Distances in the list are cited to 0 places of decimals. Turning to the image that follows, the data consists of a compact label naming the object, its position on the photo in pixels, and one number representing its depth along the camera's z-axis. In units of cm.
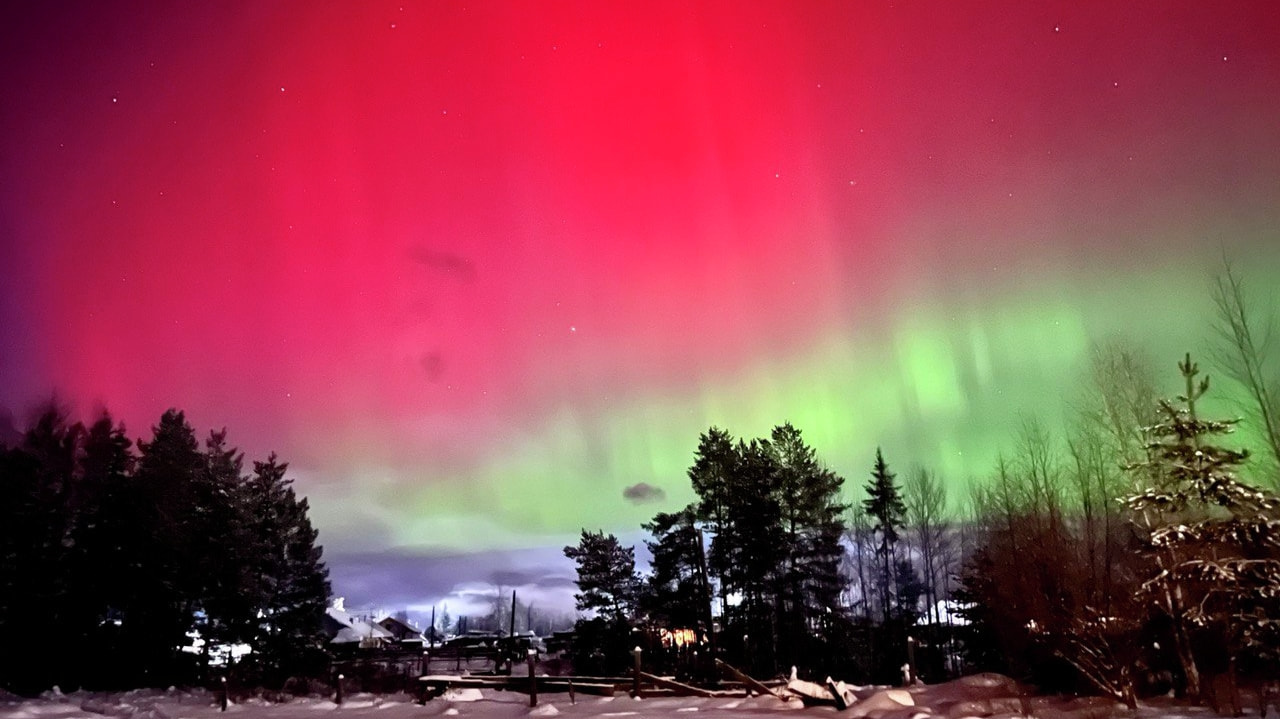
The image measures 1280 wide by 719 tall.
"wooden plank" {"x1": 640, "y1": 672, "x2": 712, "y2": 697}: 2426
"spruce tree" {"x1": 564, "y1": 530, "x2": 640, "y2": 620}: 4778
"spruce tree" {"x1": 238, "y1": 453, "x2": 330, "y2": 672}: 3847
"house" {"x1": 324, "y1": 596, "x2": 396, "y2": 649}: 7169
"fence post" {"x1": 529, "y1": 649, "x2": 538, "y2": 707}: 2358
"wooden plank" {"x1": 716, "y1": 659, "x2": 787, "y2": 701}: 2302
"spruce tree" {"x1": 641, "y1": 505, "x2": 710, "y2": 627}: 4503
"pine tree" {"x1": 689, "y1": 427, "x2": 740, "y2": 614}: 4662
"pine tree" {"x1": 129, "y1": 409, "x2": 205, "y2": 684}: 3759
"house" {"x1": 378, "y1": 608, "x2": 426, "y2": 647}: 10188
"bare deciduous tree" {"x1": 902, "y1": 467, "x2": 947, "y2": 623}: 6388
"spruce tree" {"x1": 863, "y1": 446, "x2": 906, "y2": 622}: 6000
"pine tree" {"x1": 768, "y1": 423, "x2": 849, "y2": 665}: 4438
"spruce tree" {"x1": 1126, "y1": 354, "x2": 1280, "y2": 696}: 1703
